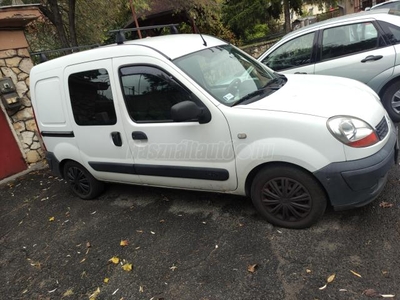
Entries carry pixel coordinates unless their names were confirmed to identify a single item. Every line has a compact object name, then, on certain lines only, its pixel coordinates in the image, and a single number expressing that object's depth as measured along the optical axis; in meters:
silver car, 4.61
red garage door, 6.21
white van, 2.67
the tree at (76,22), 8.15
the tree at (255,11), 17.65
